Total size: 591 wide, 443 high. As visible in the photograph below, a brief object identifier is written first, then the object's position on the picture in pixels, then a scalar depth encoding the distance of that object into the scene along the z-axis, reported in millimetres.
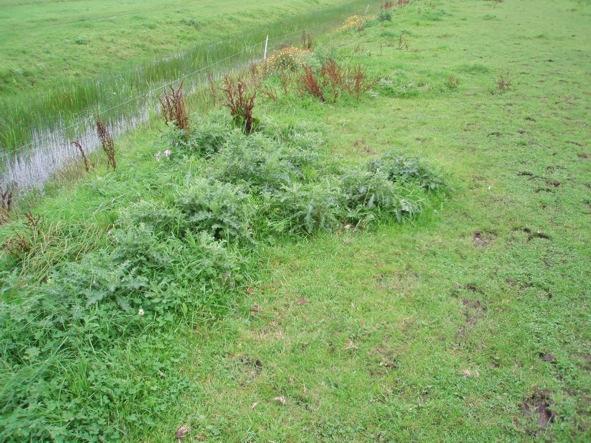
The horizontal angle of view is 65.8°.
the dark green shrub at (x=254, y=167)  6457
